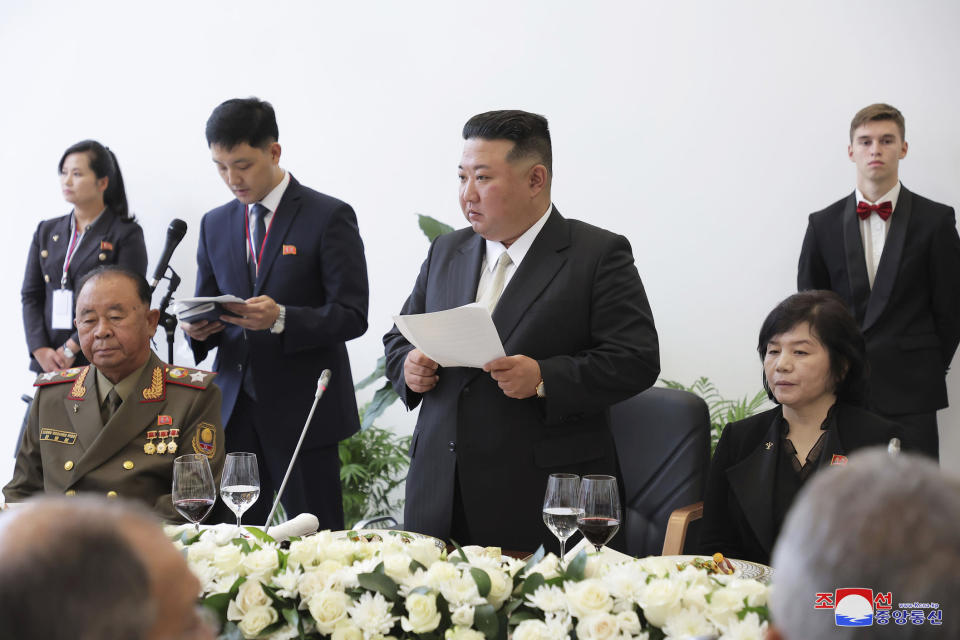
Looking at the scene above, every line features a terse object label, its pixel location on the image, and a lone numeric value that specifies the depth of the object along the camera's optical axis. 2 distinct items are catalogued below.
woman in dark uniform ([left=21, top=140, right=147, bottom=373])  4.29
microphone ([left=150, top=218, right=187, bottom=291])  4.02
